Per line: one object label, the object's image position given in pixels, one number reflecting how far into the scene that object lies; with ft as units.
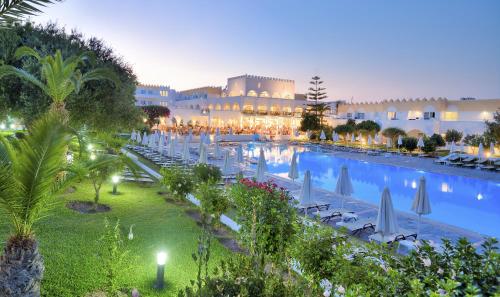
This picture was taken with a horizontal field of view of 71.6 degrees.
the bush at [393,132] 101.03
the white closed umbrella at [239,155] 46.96
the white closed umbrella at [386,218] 20.40
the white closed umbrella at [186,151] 49.08
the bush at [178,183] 30.19
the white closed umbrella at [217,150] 54.75
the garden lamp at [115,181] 31.96
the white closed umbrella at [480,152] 62.49
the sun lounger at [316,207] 29.96
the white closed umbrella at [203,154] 41.65
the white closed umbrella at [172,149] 54.29
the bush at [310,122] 130.16
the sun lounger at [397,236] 22.21
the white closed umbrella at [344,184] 27.66
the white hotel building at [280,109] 102.06
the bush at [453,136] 91.56
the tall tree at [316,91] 142.73
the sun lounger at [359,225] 24.79
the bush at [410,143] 85.76
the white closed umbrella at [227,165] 38.19
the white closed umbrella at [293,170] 34.14
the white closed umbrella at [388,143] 91.16
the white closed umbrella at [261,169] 34.04
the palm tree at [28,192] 10.22
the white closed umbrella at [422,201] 22.84
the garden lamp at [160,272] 15.26
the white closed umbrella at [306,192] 26.27
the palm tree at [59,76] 23.36
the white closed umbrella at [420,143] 78.48
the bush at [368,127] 106.63
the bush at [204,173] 31.53
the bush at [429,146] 83.02
